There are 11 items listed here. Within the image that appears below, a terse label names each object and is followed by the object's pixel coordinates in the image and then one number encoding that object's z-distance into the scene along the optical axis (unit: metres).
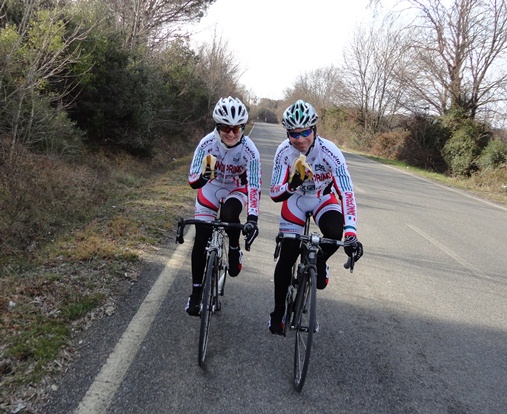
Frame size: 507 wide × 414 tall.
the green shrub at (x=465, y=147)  19.89
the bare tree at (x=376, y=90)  35.41
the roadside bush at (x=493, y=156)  17.94
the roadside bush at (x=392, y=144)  26.47
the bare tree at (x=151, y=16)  14.65
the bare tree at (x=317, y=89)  64.25
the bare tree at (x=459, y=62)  20.86
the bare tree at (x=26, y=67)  6.68
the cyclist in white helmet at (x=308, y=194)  3.14
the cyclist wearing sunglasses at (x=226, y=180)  3.32
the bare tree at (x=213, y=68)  24.78
